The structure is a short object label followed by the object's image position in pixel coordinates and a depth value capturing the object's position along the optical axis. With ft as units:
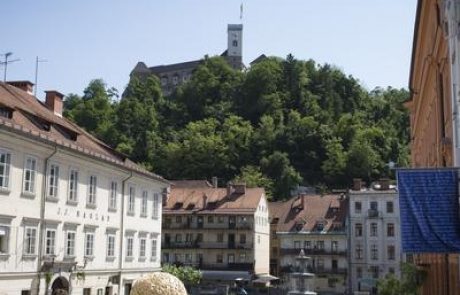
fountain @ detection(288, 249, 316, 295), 93.09
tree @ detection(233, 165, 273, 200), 301.84
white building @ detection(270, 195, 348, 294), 214.69
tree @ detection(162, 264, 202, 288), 144.85
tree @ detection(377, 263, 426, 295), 70.81
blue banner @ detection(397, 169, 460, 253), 41.45
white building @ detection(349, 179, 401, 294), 210.59
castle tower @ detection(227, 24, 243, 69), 512.22
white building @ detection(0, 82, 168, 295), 80.12
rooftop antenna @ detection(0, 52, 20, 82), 110.52
